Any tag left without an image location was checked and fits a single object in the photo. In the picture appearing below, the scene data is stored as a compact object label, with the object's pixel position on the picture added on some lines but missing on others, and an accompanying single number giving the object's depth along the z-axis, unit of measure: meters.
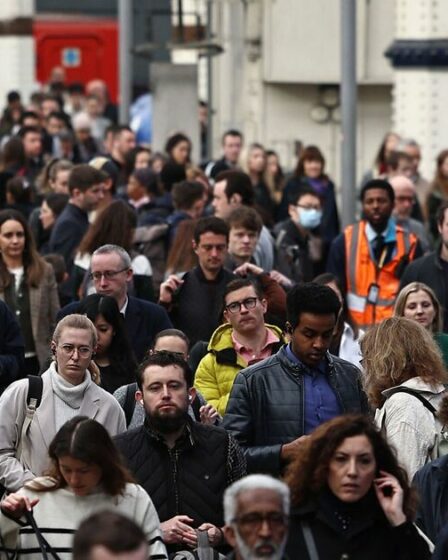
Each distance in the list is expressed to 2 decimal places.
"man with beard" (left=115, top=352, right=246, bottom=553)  16.30
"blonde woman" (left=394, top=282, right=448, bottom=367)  20.99
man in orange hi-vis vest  25.94
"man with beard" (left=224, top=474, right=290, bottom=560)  12.49
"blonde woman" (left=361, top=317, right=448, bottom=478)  17.00
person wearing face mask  27.58
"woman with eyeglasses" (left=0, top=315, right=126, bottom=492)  17.42
